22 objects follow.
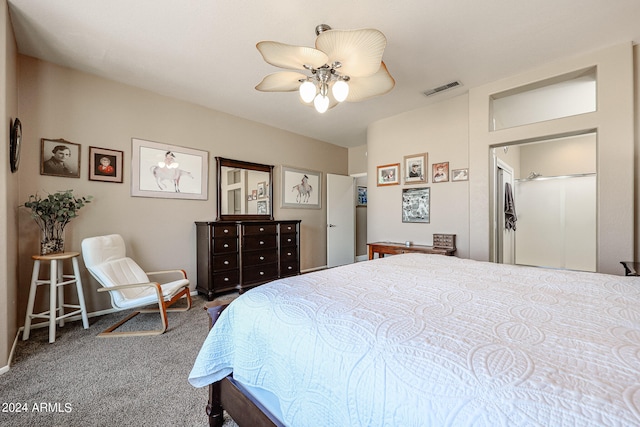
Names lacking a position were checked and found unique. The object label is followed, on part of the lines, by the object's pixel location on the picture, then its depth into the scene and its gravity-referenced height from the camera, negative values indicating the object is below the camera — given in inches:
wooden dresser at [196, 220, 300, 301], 135.7 -22.1
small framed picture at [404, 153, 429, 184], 152.9 +26.7
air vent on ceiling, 124.2 +60.6
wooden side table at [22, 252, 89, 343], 90.5 -26.0
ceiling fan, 63.7 +40.9
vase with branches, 96.4 +0.0
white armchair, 98.2 -26.1
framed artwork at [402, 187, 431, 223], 152.5 +5.8
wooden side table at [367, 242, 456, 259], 136.0 -19.0
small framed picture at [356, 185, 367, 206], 260.8 +17.5
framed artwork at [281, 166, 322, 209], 185.9 +18.9
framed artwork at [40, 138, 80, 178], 104.7 +22.7
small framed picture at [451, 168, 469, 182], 136.9 +20.5
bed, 22.4 -14.6
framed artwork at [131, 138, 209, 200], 127.4 +22.1
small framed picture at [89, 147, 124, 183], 115.4 +22.0
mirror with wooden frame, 155.6 +14.7
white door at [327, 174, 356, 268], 210.8 -4.9
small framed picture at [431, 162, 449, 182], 144.3 +23.1
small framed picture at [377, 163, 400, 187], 165.0 +25.0
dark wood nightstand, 77.1 -16.5
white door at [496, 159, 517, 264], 143.1 -3.3
